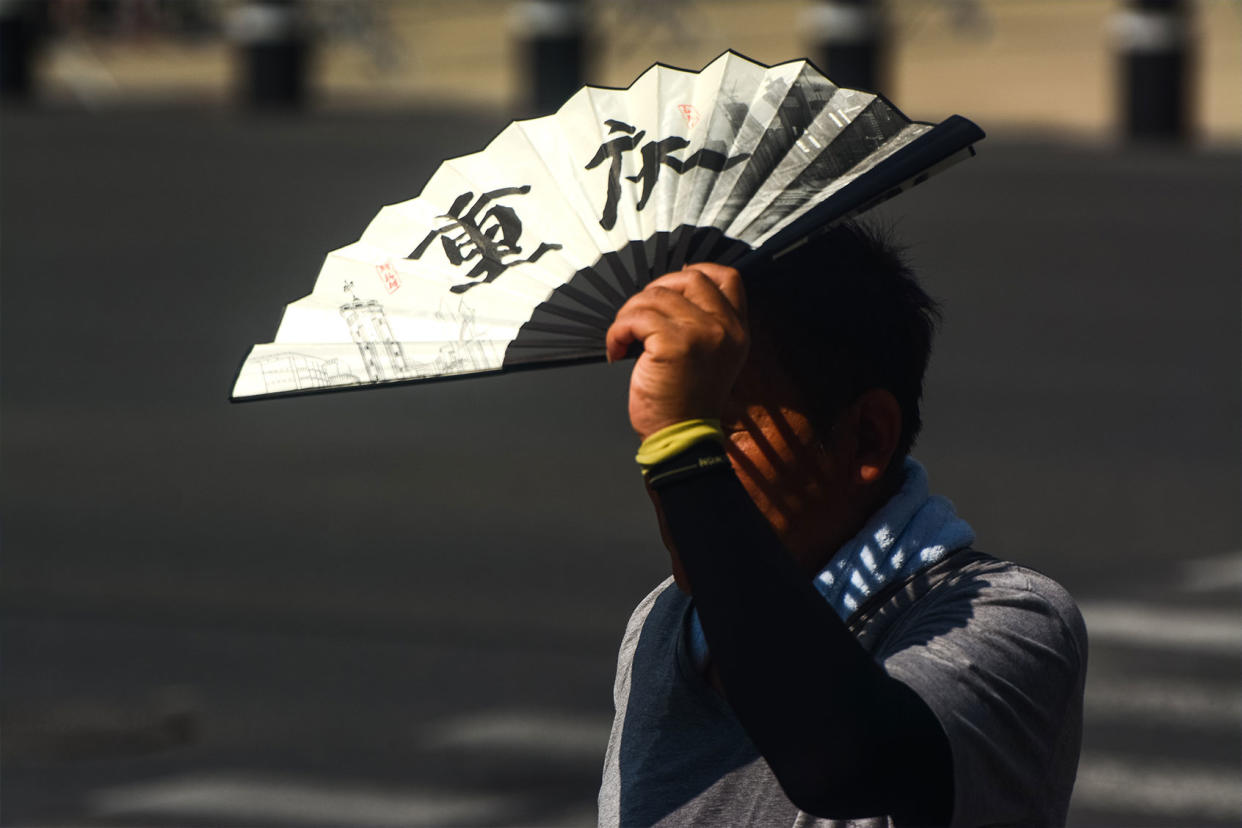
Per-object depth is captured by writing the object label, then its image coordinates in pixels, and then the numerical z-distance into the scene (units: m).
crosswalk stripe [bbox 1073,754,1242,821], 10.62
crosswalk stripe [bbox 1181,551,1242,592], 14.77
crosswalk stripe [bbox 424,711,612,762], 11.58
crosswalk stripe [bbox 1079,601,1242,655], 13.48
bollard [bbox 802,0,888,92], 32.16
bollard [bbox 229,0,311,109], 36.53
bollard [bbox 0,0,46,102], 38.50
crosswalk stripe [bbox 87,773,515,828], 10.51
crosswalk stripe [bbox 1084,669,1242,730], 12.14
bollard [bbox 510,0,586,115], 34.03
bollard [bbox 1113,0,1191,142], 32.16
